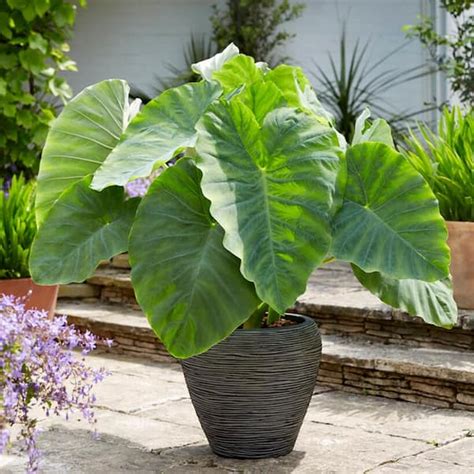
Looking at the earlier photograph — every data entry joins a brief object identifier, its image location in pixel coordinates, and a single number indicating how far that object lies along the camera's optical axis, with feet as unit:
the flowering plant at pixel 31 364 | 8.08
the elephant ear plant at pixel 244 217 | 9.00
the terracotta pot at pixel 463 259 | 13.26
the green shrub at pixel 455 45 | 19.61
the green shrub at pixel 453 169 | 13.26
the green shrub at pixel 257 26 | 23.44
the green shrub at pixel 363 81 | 22.40
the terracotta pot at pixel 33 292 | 13.92
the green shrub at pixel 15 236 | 14.01
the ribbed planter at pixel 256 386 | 9.64
